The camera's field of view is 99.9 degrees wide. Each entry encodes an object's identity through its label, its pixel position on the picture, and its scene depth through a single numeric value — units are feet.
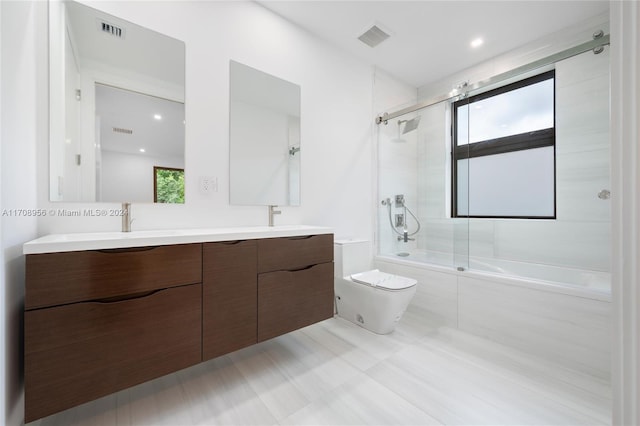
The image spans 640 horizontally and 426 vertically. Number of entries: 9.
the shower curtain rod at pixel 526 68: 6.11
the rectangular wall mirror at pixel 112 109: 4.63
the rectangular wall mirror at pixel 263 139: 6.38
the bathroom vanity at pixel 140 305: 3.29
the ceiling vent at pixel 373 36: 7.70
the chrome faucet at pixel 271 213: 6.80
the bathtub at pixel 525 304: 5.30
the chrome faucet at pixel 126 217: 4.86
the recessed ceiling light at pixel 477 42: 8.13
